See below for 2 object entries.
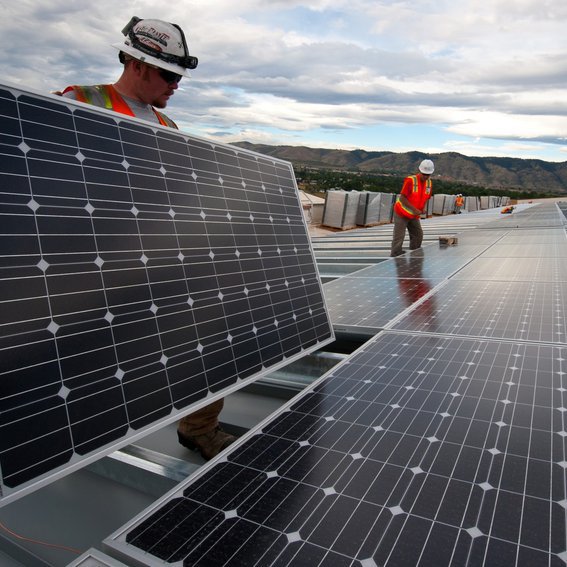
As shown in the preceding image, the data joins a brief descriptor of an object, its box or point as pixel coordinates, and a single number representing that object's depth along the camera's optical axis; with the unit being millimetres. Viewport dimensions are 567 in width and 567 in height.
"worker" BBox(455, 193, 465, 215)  44884
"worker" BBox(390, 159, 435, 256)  11219
